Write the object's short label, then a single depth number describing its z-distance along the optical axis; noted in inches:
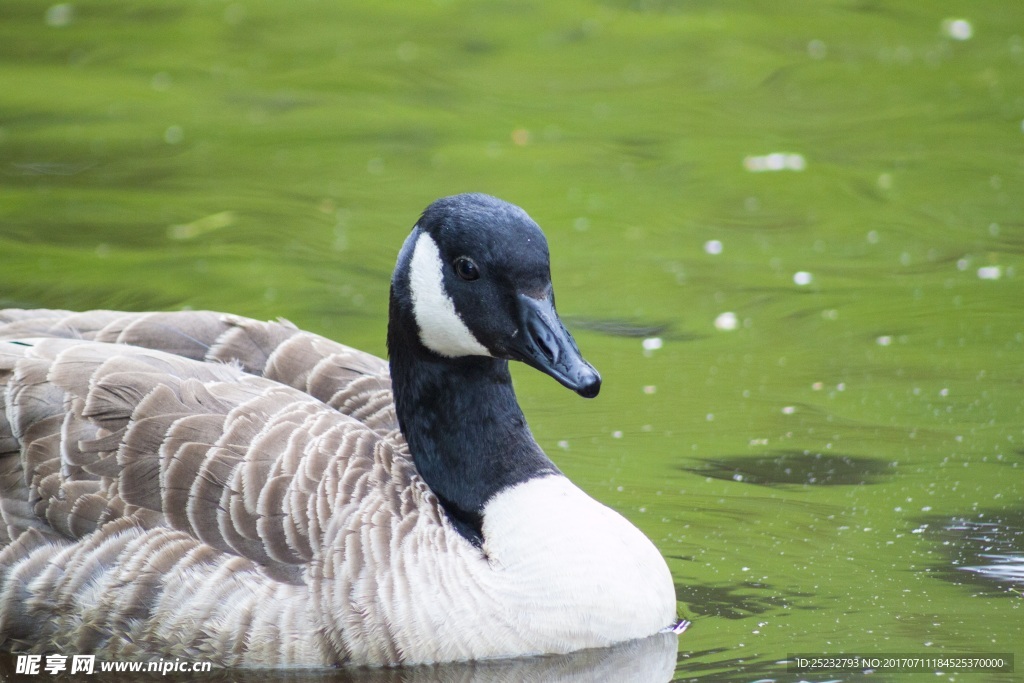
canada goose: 273.1
